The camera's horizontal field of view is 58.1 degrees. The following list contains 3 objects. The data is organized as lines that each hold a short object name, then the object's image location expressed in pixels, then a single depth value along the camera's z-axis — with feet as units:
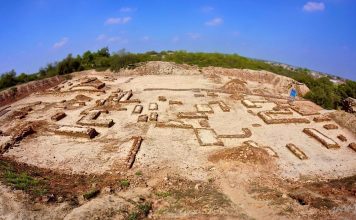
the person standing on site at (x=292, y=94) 76.28
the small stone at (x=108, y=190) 34.53
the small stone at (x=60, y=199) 31.58
